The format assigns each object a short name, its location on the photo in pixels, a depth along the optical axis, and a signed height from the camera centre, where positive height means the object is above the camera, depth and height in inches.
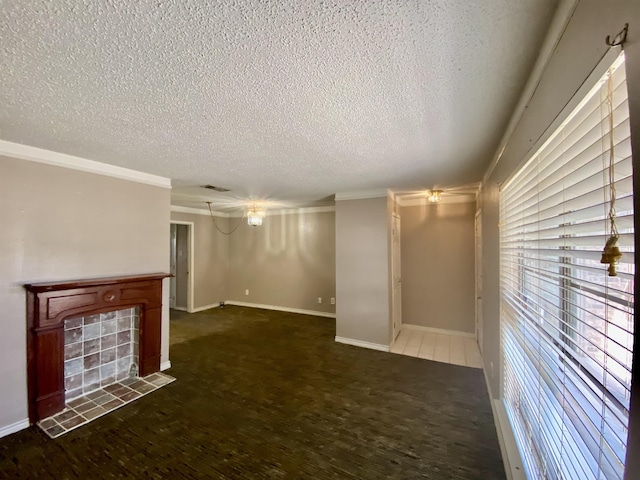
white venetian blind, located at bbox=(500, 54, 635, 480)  26.6 -7.8
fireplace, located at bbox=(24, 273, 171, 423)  89.1 -25.6
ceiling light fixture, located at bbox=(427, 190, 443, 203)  154.3 +28.8
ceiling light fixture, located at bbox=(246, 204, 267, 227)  179.2 +19.0
